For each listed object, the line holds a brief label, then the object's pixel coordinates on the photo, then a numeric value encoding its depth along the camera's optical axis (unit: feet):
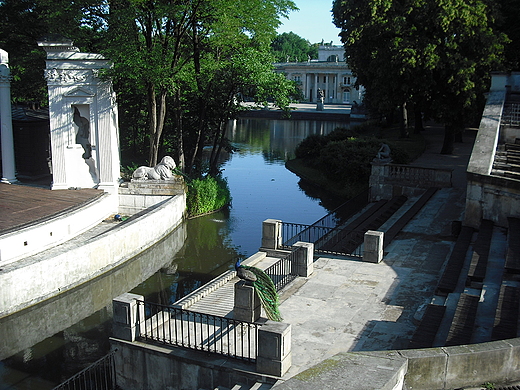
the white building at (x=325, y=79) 410.31
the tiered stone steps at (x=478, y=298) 30.71
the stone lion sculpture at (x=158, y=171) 81.83
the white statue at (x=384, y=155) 92.35
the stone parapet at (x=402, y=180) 86.12
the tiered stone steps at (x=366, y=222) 60.25
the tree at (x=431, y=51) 92.22
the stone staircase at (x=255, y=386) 30.19
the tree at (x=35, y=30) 81.51
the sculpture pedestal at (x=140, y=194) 81.10
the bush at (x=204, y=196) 87.25
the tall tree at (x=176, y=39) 75.46
